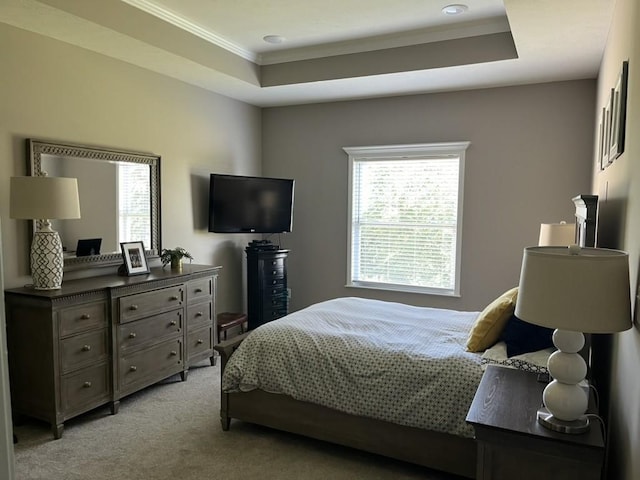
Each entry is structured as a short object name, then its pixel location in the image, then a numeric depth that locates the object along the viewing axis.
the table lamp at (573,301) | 1.49
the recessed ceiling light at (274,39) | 4.16
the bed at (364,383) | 2.58
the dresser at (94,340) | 3.08
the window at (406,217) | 4.99
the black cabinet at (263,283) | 5.20
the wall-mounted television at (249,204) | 4.94
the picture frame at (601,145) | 3.02
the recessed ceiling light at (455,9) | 3.51
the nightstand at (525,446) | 1.65
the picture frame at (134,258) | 3.88
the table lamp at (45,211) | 3.04
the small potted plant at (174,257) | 4.25
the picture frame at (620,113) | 2.13
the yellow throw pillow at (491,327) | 2.73
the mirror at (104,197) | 3.52
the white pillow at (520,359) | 2.40
